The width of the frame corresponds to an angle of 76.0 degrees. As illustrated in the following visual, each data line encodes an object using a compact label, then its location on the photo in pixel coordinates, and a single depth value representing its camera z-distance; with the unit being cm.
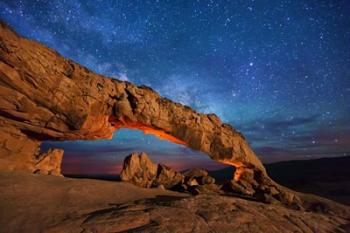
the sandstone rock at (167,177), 1689
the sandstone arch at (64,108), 1205
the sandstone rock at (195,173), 2030
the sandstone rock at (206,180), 1853
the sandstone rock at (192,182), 1729
